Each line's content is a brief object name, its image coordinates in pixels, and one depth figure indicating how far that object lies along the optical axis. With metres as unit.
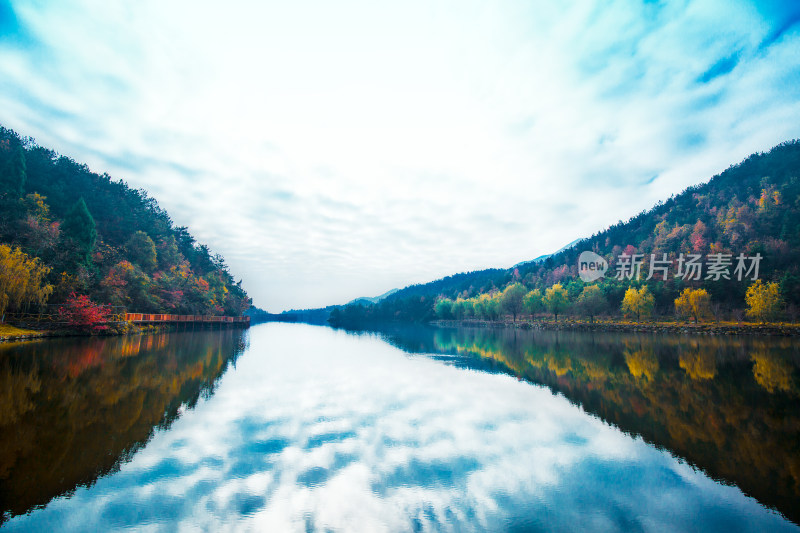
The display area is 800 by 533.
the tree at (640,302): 59.03
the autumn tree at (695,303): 51.47
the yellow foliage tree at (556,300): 74.69
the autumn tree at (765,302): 43.59
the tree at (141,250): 53.97
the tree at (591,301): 67.50
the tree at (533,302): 82.25
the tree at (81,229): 37.62
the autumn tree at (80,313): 32.84
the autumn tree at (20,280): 28.11
